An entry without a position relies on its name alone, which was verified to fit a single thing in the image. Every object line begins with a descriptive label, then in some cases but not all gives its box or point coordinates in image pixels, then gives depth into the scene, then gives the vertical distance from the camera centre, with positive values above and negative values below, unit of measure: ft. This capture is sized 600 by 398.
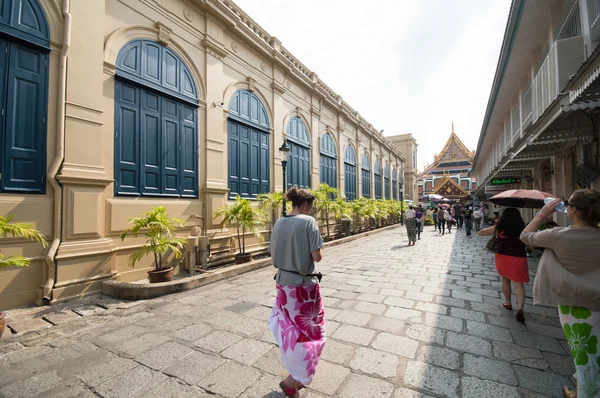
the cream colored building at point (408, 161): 116.37 +19.66
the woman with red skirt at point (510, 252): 12.26 -2.14
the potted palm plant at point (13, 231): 11.18 -1.08
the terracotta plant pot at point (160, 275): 18.25 -4.65
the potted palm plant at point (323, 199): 39.11 +1.07
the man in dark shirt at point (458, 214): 61.65 -1.86
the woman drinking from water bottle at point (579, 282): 6.20 -1.84
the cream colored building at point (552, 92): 14.93 +8.09
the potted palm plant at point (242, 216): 24.70 -0.87
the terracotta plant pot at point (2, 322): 10.90 -4.65
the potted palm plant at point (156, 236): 17.84 -1.98
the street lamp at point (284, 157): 27.63 +5.15
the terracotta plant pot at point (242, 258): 24.97 -4.75
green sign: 44.21 +4.13
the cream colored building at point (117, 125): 15.40 +6.22
